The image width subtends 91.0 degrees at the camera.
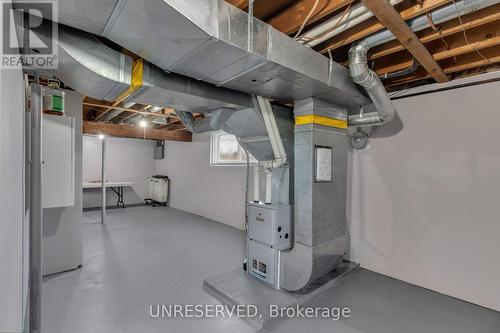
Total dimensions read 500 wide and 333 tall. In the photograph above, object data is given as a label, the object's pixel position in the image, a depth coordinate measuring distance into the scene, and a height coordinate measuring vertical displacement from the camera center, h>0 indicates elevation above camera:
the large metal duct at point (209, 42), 1.12 +0.67
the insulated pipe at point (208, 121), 2.52 +0.50
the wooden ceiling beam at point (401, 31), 1.43 +0.92
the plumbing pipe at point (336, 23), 1.61 +1.01
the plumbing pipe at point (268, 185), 2.98 -0.25
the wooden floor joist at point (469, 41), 1.90 +1.02
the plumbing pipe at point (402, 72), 2.29 +0.95
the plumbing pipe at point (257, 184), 3.33 -0.29
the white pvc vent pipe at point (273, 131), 2.46 +0.35
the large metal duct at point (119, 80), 1.42 +0.58
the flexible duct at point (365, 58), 1.51 +0.84
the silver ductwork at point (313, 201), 2.49 -0.39
